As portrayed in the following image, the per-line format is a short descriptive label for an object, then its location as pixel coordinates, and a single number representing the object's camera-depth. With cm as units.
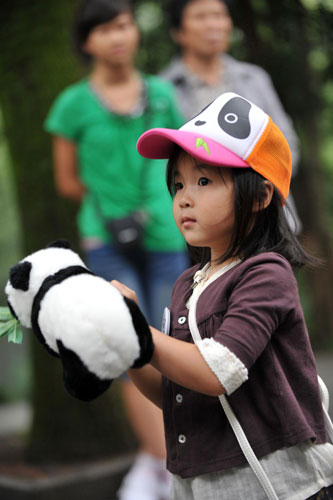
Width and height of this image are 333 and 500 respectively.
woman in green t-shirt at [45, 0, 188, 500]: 779
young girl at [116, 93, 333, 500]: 353
